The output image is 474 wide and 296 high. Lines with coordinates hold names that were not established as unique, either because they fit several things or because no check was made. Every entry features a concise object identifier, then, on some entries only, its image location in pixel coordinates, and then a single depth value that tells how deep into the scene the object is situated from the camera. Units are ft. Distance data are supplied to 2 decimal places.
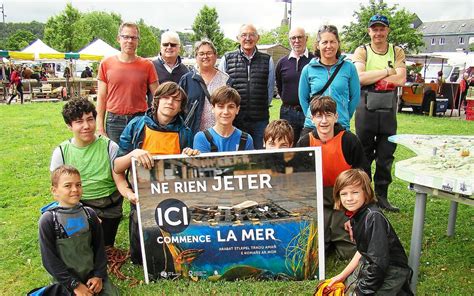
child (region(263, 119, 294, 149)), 12.26
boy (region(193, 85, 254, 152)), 12.16
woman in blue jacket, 14.46
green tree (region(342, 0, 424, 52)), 114.42
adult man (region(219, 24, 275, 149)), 16.55
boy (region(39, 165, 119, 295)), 10.07
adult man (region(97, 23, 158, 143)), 16.07
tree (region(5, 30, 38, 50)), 272.51
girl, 9.16
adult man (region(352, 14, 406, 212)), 16.34
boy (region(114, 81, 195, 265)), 12.19
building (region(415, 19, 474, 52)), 315.51
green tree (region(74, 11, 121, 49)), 318.77
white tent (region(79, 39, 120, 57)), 84.28
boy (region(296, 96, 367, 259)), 12.39
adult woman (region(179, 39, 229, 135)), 15.07
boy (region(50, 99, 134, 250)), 11.96
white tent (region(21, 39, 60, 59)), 83.22
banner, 11.01
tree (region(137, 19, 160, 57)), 234.17
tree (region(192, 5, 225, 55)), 159.53
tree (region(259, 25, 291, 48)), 228.12
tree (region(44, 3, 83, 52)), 147.84
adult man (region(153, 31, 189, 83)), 17.33
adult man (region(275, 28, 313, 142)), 17.65
